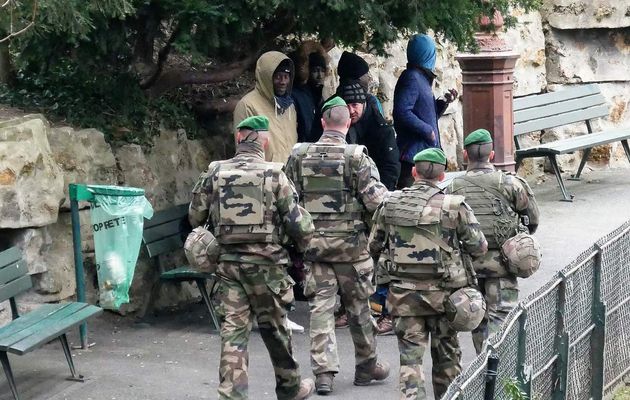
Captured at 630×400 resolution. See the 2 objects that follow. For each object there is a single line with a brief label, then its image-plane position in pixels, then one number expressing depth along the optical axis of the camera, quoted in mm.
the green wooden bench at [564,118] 26891
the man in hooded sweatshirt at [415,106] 19500
